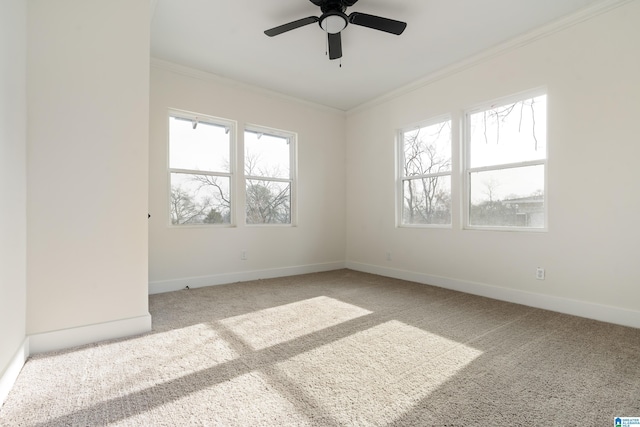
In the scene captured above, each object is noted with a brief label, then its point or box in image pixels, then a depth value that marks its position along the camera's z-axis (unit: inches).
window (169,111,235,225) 148.3
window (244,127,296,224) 170.7
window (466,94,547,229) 121.0
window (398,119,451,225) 154.1
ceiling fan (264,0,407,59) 94.3
